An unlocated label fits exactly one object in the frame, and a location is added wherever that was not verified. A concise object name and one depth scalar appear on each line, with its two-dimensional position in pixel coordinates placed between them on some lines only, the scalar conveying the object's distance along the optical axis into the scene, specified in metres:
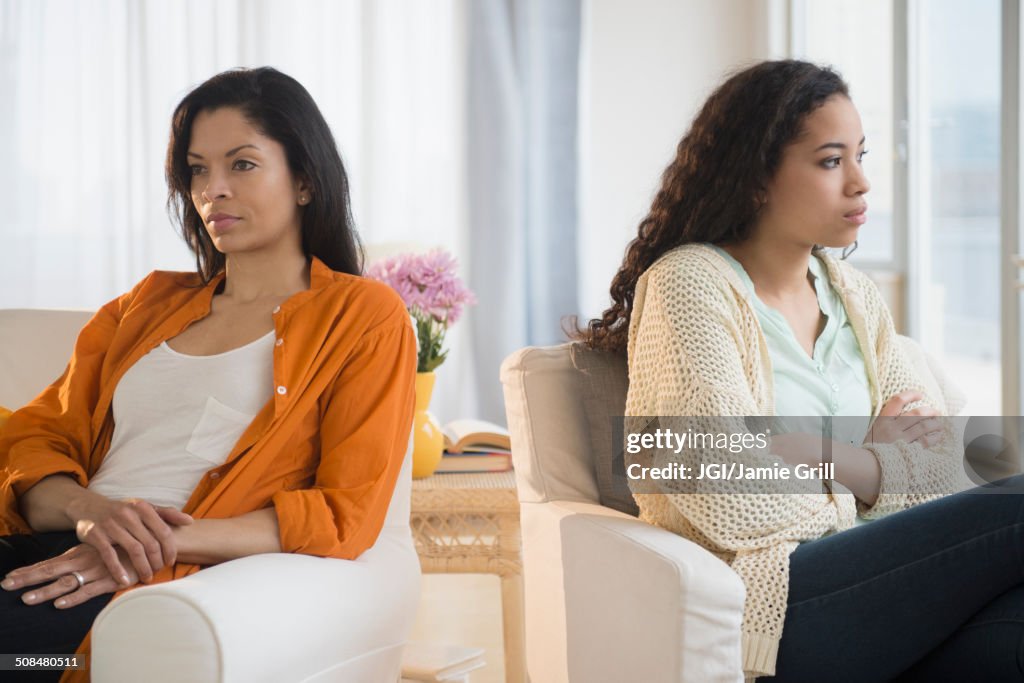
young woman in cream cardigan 4.44
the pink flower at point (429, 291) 5.17
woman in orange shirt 4.47
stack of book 5.18
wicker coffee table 5.02
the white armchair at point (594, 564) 4.38
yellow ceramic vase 5.11
